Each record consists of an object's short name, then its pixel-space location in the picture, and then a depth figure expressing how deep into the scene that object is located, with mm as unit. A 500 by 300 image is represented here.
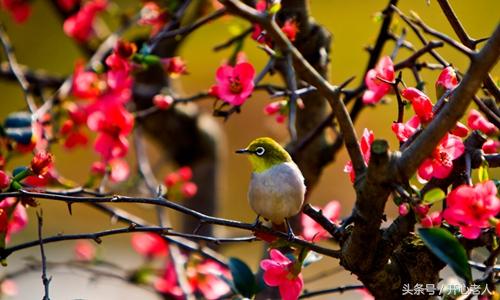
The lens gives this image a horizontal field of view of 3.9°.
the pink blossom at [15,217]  5295
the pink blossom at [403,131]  5201
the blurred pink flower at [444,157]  5186
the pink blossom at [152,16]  5539
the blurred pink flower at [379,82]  5280
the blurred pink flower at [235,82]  5347
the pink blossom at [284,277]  5232
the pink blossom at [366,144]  5216
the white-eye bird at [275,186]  5233
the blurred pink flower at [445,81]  5220
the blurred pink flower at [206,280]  5523
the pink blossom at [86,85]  5607
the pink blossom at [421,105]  5199
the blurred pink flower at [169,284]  5599
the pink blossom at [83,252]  5745
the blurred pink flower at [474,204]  5146
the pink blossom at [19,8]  5767
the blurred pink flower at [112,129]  5483
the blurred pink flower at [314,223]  5371
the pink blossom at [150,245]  5740
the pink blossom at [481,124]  5254
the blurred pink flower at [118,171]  5566
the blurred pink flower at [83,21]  5784
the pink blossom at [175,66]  5443
